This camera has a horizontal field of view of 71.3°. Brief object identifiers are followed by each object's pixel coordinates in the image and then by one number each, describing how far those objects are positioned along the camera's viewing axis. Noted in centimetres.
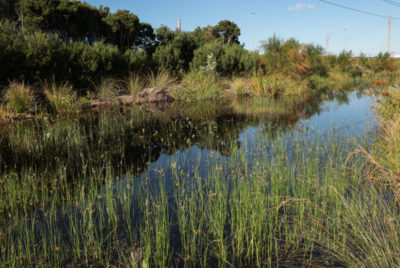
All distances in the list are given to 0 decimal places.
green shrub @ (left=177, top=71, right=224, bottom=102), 1303
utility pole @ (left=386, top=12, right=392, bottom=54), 3320
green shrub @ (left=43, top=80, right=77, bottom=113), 959
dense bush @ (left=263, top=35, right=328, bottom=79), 1605
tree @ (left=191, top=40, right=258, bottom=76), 1678
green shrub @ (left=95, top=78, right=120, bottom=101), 1169
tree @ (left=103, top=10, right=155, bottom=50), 2011
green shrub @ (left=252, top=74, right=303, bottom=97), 1373
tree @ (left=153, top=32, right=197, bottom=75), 1673
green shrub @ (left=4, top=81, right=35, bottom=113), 838
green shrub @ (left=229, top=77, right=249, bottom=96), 1429
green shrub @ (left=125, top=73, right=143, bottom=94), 1262
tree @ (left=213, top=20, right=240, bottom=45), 3159
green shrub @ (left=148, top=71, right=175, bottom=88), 1361
